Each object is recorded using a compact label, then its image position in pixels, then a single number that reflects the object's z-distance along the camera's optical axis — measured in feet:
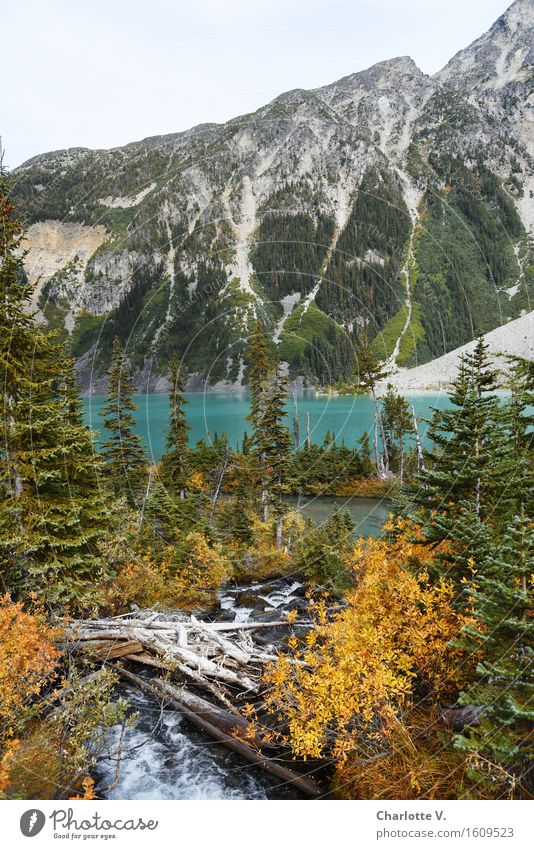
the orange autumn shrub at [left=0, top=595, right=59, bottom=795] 28.41
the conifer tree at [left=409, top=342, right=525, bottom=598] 34.88
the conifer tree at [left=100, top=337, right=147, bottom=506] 103.71
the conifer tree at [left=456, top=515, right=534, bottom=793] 19.15
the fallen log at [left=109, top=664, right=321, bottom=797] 28.35
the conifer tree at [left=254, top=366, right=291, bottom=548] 101.91
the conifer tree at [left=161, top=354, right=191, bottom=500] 125.90
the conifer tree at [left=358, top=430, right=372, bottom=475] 174.70
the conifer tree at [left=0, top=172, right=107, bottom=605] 40.45
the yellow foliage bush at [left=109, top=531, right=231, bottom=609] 64.34
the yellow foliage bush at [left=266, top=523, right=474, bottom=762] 26.61
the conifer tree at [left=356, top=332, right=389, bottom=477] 138.92
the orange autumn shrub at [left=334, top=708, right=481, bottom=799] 23.16
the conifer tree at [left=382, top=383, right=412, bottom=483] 171.32
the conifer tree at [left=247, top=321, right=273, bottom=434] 110.73
